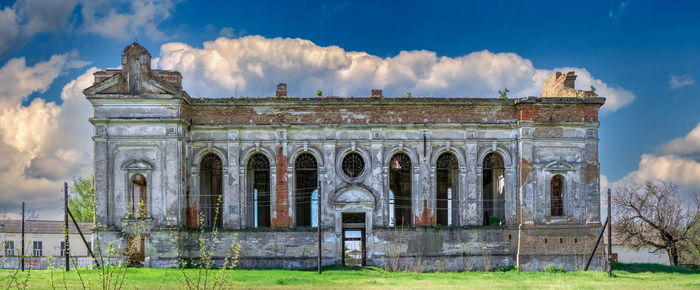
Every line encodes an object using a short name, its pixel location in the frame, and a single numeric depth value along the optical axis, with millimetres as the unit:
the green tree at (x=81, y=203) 57141
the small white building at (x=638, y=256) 48125
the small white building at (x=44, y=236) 48562
